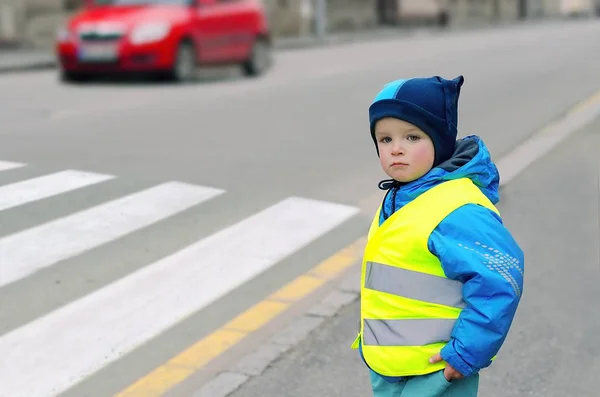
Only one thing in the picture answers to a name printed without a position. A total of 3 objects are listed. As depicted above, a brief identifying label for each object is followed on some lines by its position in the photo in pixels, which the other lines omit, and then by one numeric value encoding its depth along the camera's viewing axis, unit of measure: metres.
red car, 16.08
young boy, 2.55
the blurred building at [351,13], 23.94
